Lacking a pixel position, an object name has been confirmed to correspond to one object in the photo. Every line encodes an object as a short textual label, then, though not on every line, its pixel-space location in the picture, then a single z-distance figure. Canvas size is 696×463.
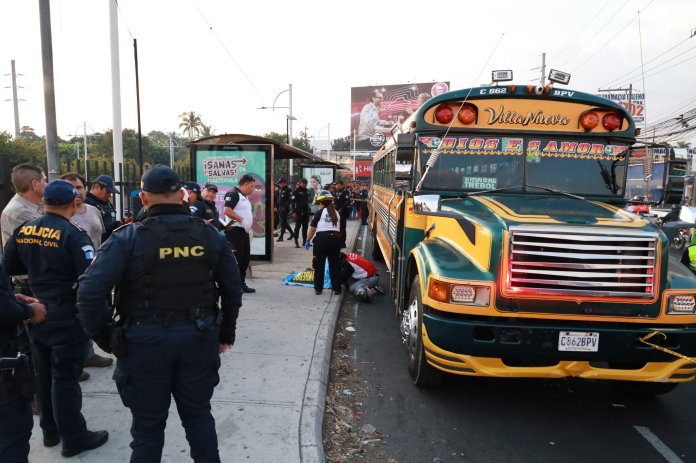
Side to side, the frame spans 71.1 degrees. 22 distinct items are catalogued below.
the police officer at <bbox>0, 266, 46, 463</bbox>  2.44
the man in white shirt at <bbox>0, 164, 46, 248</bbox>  3.84
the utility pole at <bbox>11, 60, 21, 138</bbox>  36.94
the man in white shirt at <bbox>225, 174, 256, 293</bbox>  6.96
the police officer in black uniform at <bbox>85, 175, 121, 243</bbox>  5.79
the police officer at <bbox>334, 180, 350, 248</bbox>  11.29
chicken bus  3.64
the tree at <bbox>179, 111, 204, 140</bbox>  77.94
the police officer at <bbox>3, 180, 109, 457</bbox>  3.07
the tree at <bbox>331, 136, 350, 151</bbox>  102.28
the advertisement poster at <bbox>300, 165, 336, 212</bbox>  22.30
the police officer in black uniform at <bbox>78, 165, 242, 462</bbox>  2.50
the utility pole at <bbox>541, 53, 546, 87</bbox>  33.66
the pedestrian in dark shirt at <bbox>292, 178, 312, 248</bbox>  12.88
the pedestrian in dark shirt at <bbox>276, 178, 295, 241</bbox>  13.88
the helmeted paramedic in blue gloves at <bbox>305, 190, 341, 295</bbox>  7.45
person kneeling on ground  7.77
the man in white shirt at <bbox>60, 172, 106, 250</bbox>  4.86
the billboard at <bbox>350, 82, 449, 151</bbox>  53.06
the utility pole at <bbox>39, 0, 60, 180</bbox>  6.95
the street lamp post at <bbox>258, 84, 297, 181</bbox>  29.66
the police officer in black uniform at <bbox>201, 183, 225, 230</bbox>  7.18
